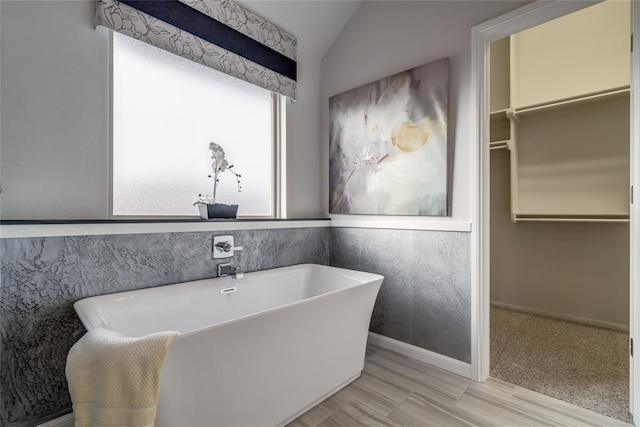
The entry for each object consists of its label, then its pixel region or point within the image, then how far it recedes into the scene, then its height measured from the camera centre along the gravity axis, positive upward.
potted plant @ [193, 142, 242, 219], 1.92 +0.10
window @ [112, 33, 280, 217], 1.71 +0.57
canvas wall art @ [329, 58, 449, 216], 1.94 +0.53
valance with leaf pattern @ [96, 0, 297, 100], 1.59 +1.18
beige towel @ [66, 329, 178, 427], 0.84 -0.49
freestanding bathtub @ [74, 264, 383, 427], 1.05 -0.58
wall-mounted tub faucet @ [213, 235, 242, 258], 1.91 -0.22
